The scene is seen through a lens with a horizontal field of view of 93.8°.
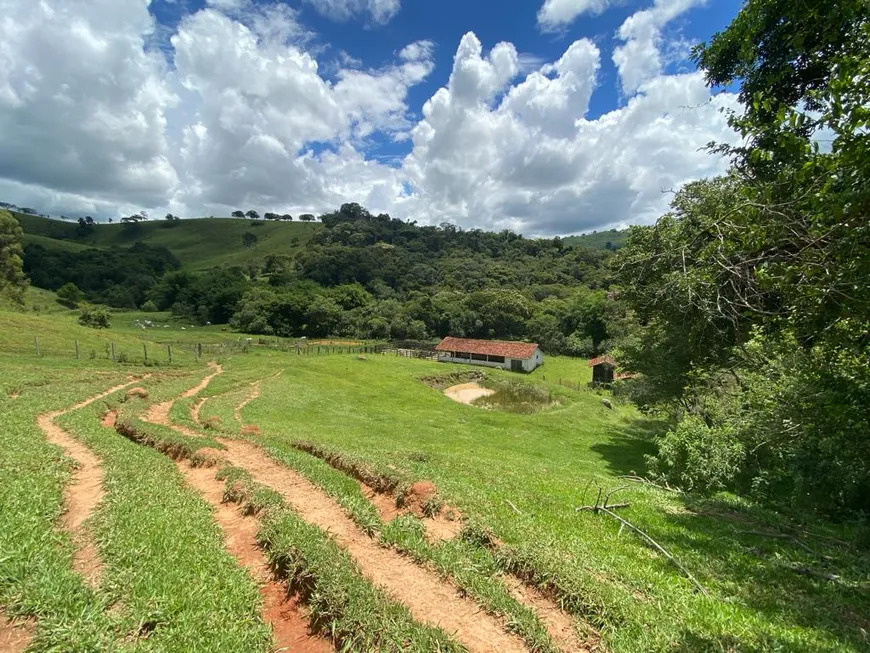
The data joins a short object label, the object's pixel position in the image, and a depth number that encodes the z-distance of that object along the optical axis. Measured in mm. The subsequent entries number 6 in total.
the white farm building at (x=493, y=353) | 69000
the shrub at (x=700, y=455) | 12289
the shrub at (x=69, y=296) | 88250
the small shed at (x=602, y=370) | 60525
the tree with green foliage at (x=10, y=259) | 53656
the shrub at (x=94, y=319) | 61188
